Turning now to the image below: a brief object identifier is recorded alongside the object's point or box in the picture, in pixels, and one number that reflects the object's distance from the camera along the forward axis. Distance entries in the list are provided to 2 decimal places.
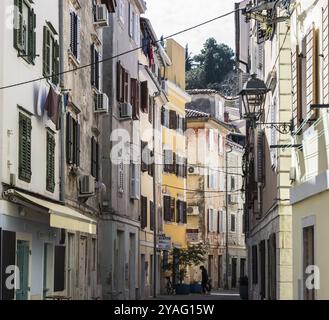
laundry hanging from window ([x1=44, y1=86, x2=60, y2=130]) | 20.31
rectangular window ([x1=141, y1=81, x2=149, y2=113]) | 39.66
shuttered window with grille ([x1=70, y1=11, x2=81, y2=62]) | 24.53
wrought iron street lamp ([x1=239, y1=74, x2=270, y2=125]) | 17.38
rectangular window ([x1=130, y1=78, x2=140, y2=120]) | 35.56
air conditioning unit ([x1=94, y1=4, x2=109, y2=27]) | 28.86
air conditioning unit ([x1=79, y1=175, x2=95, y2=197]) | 25.19
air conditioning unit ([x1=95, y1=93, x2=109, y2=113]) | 28.78
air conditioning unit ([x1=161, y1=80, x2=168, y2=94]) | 48.46
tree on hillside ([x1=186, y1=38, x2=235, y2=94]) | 58.03
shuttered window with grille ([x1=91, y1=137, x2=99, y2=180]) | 28.48
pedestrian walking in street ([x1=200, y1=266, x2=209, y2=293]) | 49.66
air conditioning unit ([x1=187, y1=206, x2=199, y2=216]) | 60.50
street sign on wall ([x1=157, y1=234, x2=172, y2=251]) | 44.06
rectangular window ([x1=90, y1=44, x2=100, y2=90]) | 28.20
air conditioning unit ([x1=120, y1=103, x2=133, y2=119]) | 32.97
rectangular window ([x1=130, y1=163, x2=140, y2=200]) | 36.12
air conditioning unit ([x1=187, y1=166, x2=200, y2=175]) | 60.19
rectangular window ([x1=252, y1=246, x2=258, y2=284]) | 29.80
